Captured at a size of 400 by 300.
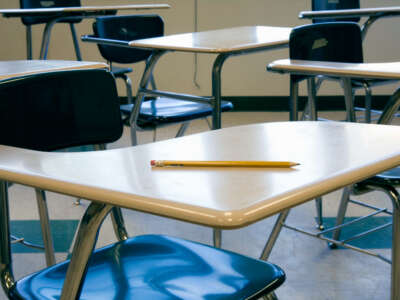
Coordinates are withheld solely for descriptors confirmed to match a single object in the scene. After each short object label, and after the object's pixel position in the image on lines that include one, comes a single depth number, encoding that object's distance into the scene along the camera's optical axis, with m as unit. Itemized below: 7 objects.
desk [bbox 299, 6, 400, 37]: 3.24
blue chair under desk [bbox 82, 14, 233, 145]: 2.76
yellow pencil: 0.83
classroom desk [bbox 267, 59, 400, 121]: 1.80
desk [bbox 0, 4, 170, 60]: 3.55
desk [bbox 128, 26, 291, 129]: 2.44
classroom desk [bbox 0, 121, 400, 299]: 0.69
